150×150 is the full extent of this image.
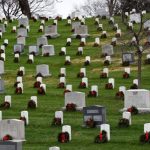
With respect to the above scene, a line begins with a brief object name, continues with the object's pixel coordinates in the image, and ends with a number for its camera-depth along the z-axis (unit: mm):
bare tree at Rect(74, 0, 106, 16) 90562
